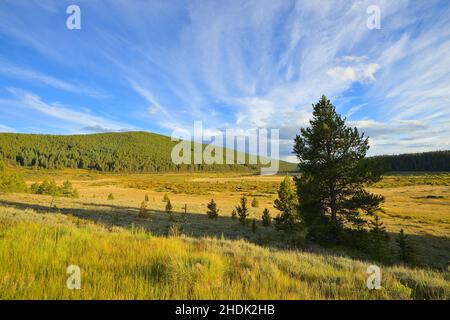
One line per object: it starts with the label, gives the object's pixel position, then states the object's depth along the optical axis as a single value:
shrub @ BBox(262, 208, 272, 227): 20.25
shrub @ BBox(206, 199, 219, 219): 22.05
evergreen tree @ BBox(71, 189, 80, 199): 32.62
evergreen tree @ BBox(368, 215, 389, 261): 11.76
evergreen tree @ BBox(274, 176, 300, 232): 16.50
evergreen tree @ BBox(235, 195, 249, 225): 19.96
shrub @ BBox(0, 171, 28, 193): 29.09
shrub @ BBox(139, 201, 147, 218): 18.85
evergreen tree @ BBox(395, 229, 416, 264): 12.45
